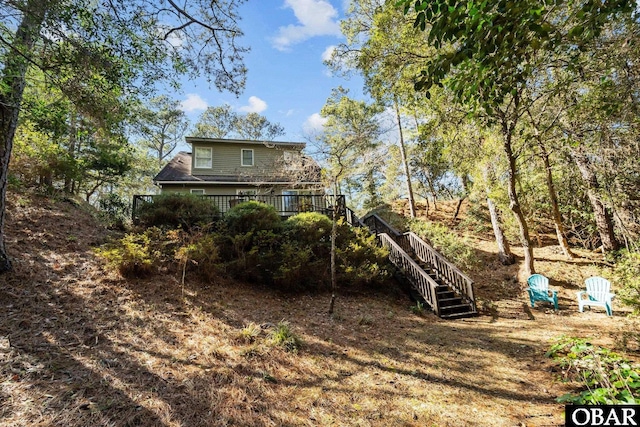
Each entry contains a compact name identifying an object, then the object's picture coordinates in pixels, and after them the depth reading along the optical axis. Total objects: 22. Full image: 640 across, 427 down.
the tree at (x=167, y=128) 21.17
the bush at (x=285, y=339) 3.98
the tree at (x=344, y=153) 6.36
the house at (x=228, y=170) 12.93
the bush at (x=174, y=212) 7.67
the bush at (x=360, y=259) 7.28
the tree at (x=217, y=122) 24.23
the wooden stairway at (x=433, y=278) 6.89
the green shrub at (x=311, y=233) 7.58
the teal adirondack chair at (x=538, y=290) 7.30
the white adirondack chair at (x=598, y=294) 6.39
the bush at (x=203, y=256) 5.98
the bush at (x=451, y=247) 9.04
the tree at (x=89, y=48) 4.21
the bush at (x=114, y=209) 9.80
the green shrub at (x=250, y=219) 7.46
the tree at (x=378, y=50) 7.54
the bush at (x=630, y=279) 4.32
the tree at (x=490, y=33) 2.29
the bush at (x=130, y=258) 5.38
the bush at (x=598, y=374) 2.38
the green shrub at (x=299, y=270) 6.82
